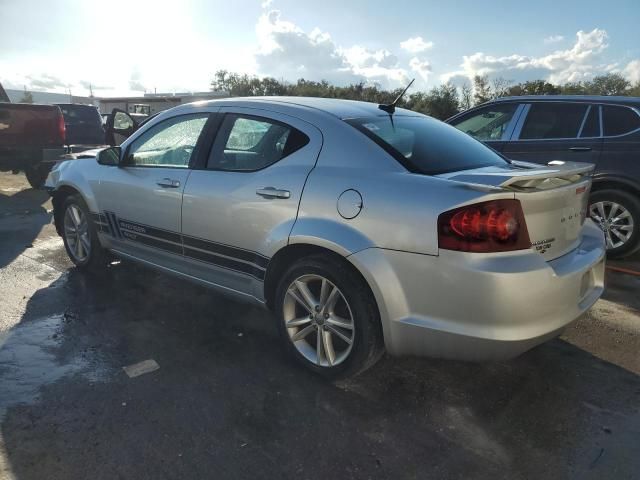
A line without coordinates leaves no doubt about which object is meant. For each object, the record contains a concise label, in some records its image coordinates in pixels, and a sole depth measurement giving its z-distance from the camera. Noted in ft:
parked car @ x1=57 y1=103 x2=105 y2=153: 42.57
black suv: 17.52
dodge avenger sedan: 7.95
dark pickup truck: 30.53
